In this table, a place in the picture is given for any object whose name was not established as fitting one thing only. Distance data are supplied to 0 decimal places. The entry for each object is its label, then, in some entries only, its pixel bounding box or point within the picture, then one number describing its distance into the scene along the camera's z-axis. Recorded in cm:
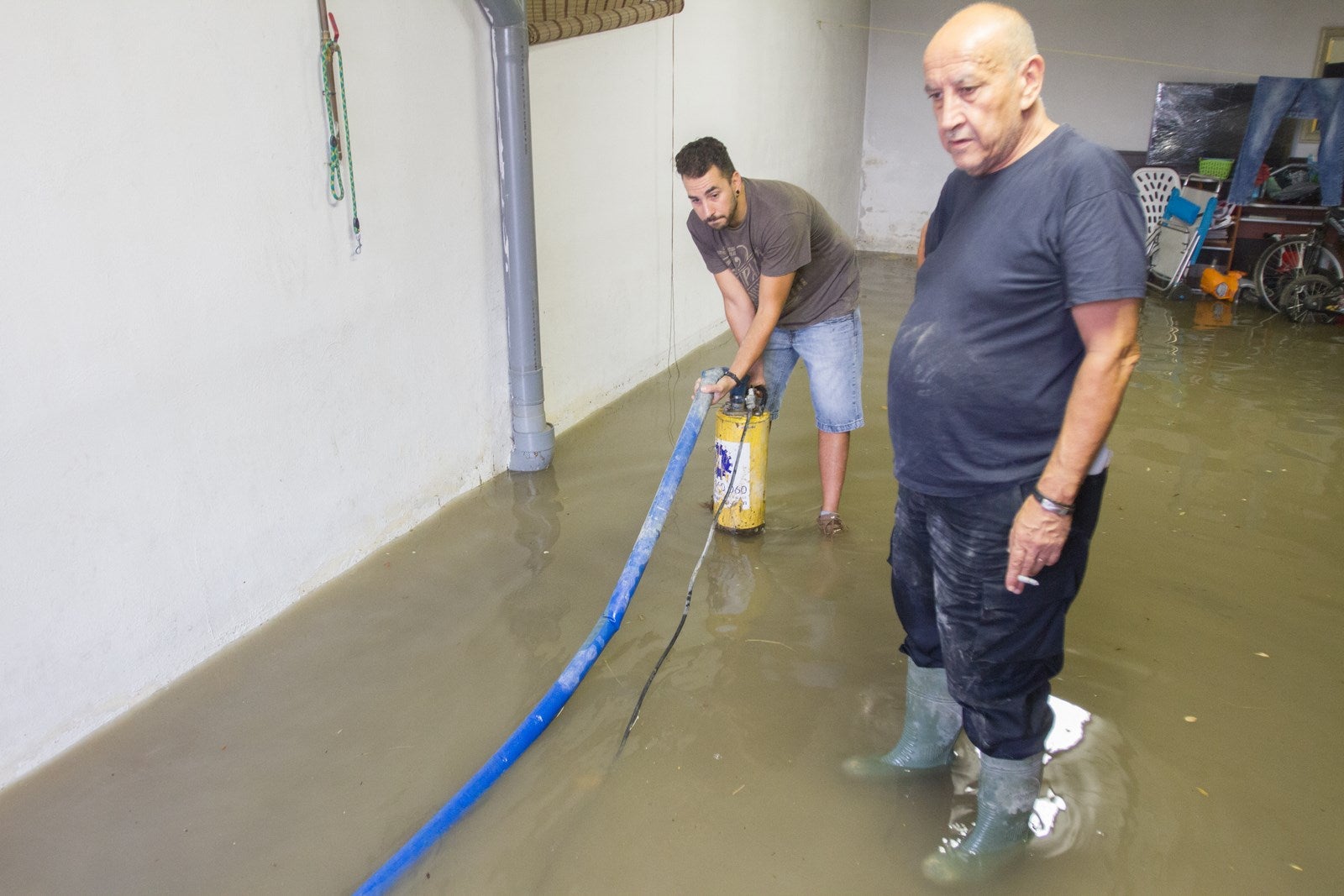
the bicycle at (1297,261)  618
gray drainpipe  311
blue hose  163
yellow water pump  284
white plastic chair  752
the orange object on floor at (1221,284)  682
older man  134
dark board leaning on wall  761
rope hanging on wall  245
